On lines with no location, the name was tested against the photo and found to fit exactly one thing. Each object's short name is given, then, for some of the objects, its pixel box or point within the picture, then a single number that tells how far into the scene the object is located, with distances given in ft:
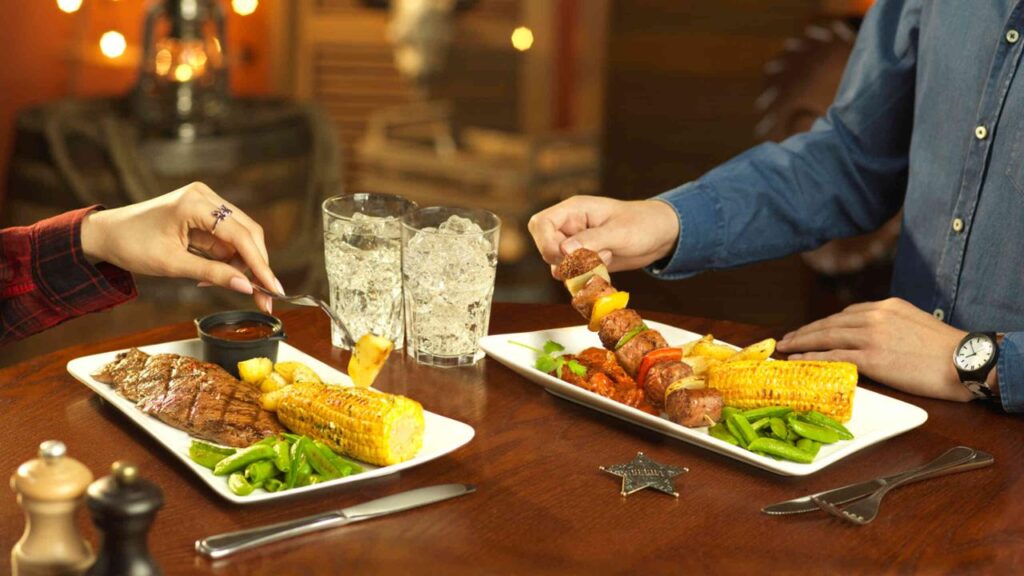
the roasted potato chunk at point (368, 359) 5.04
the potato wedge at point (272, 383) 5.21
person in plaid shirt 5.60
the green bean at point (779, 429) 4.94
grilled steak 4.78
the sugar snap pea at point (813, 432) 4.93
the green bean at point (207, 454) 4.51
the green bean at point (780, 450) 4.78
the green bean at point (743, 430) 4.92
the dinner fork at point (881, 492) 4.39
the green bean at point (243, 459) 4.41
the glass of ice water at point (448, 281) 5.77
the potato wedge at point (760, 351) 5.49
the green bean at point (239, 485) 4.29
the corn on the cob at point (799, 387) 5.10
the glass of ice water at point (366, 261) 5.98
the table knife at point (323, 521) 3.92
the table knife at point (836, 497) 4.43
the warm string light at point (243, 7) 19.34
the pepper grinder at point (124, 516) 3.18
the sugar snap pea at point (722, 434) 4.98
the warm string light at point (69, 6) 15.33
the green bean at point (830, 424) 5.02
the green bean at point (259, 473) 4.34
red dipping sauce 5.60
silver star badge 4.59
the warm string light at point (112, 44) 15.99
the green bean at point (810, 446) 4.84
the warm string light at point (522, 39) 22.56
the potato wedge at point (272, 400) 4.91
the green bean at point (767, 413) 5.02
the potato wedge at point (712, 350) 5.72
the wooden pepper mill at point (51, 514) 3.29
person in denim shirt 5.99
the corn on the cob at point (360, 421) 4.53
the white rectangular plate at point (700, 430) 4.77
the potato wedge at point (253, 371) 5.29
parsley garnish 5.53
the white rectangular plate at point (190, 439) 4.33
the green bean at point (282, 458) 4.42
